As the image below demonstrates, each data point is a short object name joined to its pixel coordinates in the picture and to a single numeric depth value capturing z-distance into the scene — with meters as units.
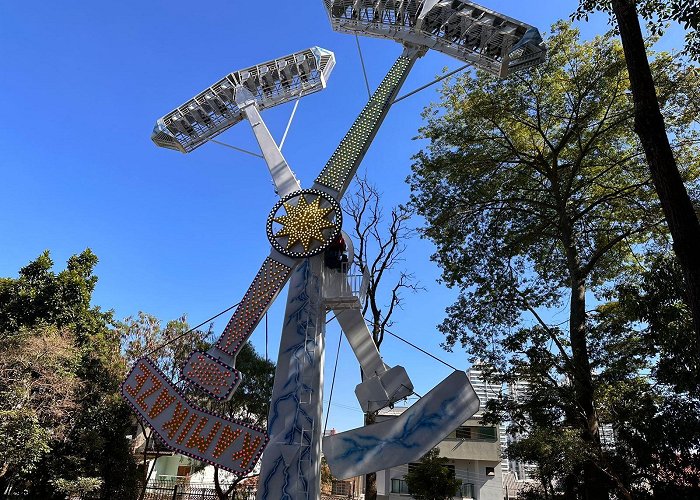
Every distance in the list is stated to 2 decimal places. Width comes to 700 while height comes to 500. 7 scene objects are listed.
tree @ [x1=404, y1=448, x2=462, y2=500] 16.38
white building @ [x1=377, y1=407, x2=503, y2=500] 25.73
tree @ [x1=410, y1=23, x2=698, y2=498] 13.66
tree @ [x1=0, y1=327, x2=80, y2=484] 14.55
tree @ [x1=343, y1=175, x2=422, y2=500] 16.36
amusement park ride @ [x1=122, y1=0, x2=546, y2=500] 7.36
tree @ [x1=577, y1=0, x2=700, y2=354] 5.87
